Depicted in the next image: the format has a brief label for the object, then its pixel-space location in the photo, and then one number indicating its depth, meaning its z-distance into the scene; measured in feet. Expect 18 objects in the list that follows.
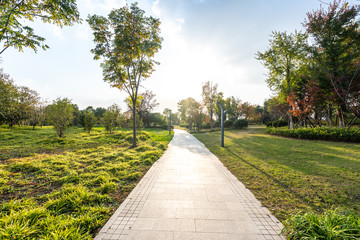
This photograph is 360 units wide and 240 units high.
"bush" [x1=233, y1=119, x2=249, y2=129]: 93.25
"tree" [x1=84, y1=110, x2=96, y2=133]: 62.80
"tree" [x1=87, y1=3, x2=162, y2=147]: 30.45
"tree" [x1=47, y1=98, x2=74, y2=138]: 40.42
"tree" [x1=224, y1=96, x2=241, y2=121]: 142.61
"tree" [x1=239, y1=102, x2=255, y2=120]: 147.95
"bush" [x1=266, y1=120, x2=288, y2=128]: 80.33
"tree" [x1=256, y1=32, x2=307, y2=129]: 57.00
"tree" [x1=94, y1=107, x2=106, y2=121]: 178.80
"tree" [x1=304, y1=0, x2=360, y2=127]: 37.27
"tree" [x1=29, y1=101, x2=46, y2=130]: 83.58
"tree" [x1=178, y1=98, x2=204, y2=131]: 100.63
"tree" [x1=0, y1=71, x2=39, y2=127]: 52.98
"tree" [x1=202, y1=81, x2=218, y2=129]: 104.80
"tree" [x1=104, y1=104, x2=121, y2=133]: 62.18
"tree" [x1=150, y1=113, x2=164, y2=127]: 144.36
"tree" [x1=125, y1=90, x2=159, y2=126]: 142.60
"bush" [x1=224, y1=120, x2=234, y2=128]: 106.84
